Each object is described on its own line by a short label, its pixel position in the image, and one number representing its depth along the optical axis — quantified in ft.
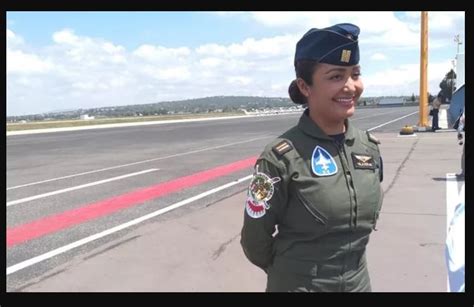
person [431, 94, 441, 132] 75.03
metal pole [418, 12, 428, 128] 73.05
